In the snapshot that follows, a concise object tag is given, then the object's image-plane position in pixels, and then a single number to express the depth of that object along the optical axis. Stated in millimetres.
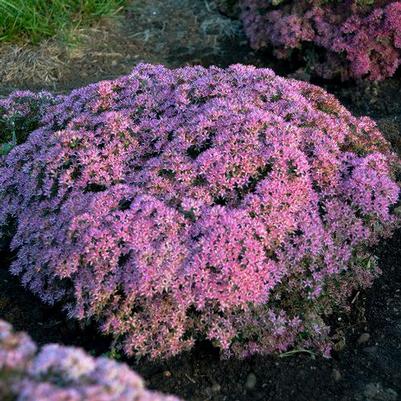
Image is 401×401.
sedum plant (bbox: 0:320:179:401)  1828
